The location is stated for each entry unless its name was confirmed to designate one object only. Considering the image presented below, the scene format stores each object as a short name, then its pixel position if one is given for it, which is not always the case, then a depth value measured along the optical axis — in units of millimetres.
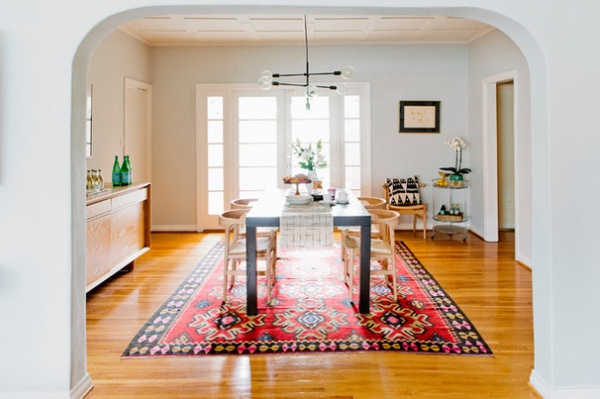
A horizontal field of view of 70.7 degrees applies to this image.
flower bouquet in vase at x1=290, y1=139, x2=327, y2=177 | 4176
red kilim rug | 2719
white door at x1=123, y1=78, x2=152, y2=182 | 5777
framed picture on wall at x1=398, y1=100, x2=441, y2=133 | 6477
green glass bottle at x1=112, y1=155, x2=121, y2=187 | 4450
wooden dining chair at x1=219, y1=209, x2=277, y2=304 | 3354
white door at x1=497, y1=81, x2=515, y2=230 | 6449
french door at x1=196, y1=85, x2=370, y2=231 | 6547
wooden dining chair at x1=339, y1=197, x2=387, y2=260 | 4027
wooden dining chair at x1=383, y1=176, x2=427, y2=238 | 6094
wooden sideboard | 3502
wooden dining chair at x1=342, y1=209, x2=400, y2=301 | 3432
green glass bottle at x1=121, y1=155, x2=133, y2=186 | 4500
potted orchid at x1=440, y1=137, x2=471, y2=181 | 6004
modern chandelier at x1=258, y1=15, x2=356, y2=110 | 4137
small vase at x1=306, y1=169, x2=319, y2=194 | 4227
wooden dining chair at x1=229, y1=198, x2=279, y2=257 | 3979
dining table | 3143
